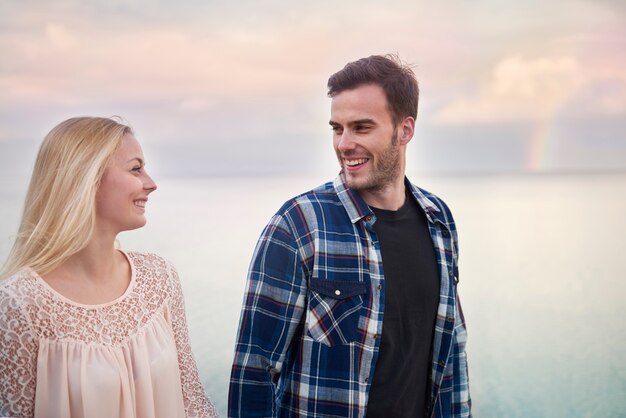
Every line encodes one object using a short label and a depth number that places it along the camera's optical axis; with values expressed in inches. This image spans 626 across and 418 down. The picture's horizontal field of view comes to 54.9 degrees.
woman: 51.2
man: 58.6
